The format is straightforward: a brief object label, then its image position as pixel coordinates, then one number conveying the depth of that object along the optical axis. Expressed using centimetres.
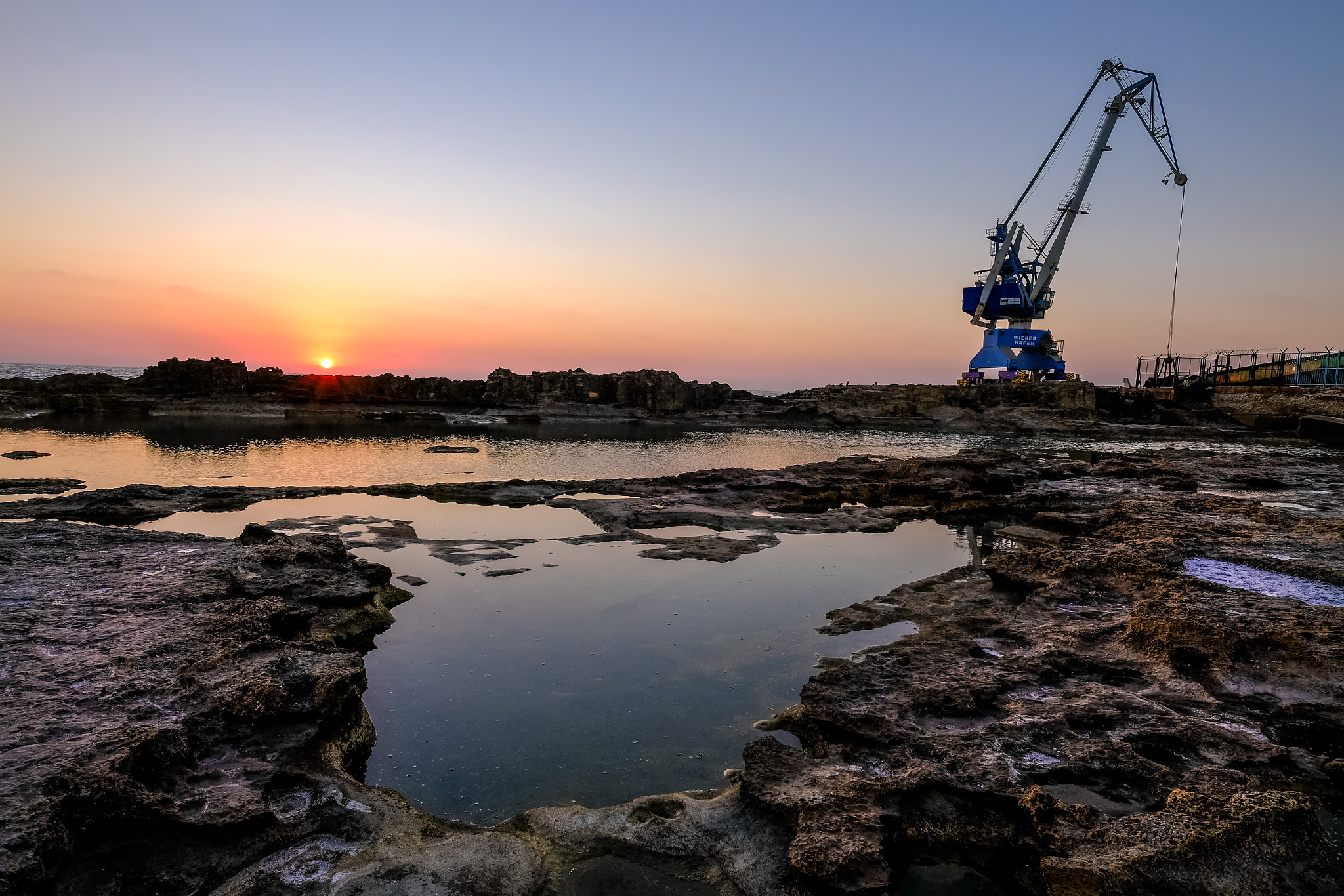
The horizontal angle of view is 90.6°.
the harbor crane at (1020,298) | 5409
